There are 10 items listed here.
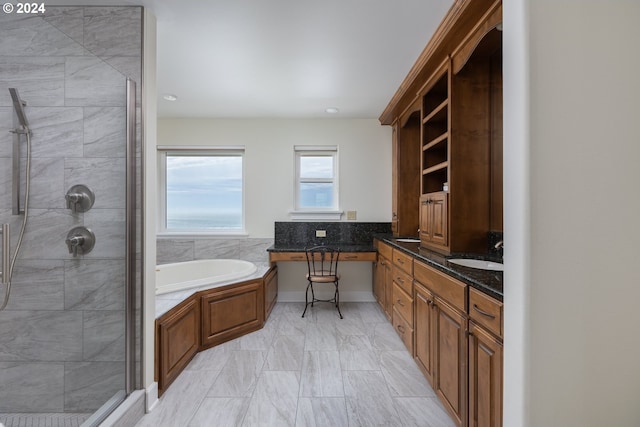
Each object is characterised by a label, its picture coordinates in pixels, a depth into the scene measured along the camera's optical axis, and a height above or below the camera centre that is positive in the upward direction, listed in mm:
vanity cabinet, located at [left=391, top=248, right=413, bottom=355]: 2219 -691
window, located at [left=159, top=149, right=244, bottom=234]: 3918 +358
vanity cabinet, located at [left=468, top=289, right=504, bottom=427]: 1102 -604
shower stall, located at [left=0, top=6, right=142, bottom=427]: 1543 +9
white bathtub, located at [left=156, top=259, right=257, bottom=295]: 3396 -669
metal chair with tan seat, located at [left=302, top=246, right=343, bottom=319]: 3227 -681
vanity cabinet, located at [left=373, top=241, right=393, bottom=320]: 2910 -714
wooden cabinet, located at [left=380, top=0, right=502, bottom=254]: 2033 +566
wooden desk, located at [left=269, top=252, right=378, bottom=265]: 3412 -493
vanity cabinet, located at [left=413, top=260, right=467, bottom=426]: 1391 -690
